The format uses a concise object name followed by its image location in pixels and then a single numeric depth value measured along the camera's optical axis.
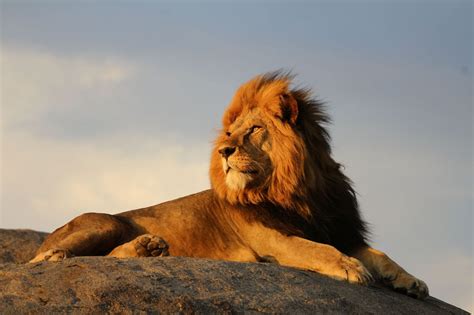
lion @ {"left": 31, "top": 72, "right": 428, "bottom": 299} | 13.80
